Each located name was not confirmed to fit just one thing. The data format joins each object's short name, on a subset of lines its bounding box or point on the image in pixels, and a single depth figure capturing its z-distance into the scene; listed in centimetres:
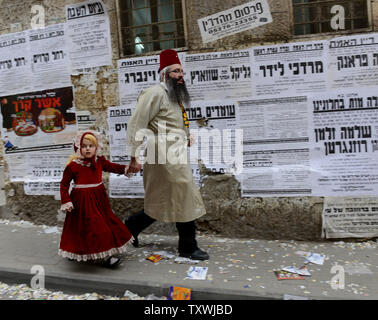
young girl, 266
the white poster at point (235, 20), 338
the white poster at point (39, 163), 404
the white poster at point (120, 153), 377
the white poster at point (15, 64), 409
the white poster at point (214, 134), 350
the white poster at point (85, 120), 388
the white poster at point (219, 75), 344
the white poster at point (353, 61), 318
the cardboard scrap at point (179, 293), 239
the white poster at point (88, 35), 377
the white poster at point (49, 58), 394
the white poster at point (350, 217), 325
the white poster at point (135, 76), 366
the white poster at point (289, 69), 328
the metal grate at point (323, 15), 329
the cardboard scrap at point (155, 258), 293
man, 279
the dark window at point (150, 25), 372
